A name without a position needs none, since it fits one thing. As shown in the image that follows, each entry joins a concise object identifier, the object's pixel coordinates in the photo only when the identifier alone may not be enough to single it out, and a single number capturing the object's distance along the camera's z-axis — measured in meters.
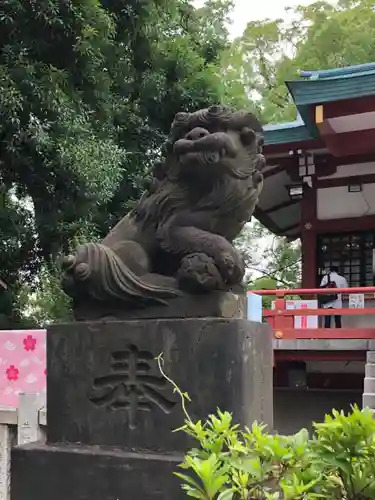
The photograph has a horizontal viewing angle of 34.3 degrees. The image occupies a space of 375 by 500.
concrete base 3.07
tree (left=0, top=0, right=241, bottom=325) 6.86
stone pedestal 3.12
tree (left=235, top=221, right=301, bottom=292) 21.25
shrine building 8.25
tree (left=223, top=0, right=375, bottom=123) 16.08
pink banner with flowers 5.88
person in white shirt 9.41
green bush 1.63
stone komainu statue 3.29
